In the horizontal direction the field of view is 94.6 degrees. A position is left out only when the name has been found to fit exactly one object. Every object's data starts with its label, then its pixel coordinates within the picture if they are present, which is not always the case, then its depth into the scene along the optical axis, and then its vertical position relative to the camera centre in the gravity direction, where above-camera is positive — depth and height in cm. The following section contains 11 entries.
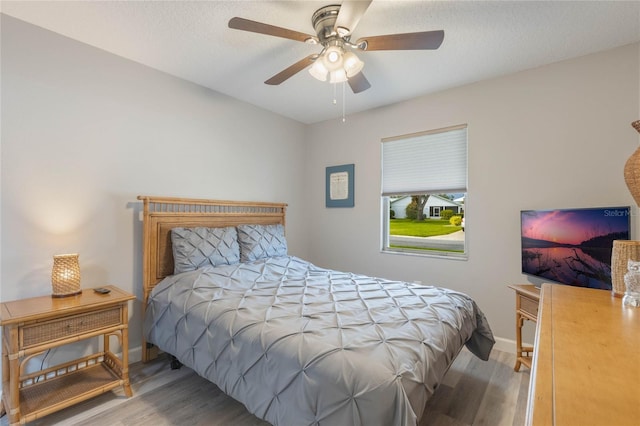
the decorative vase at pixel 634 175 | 106 +14
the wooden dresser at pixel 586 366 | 48 -32
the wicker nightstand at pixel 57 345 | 167 -80
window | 311 +25
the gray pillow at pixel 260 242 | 293 -30
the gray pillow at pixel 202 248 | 250 -31
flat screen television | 208 -22
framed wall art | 382 +36
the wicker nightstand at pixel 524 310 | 223 -76
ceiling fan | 163 +104
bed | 124 -62
